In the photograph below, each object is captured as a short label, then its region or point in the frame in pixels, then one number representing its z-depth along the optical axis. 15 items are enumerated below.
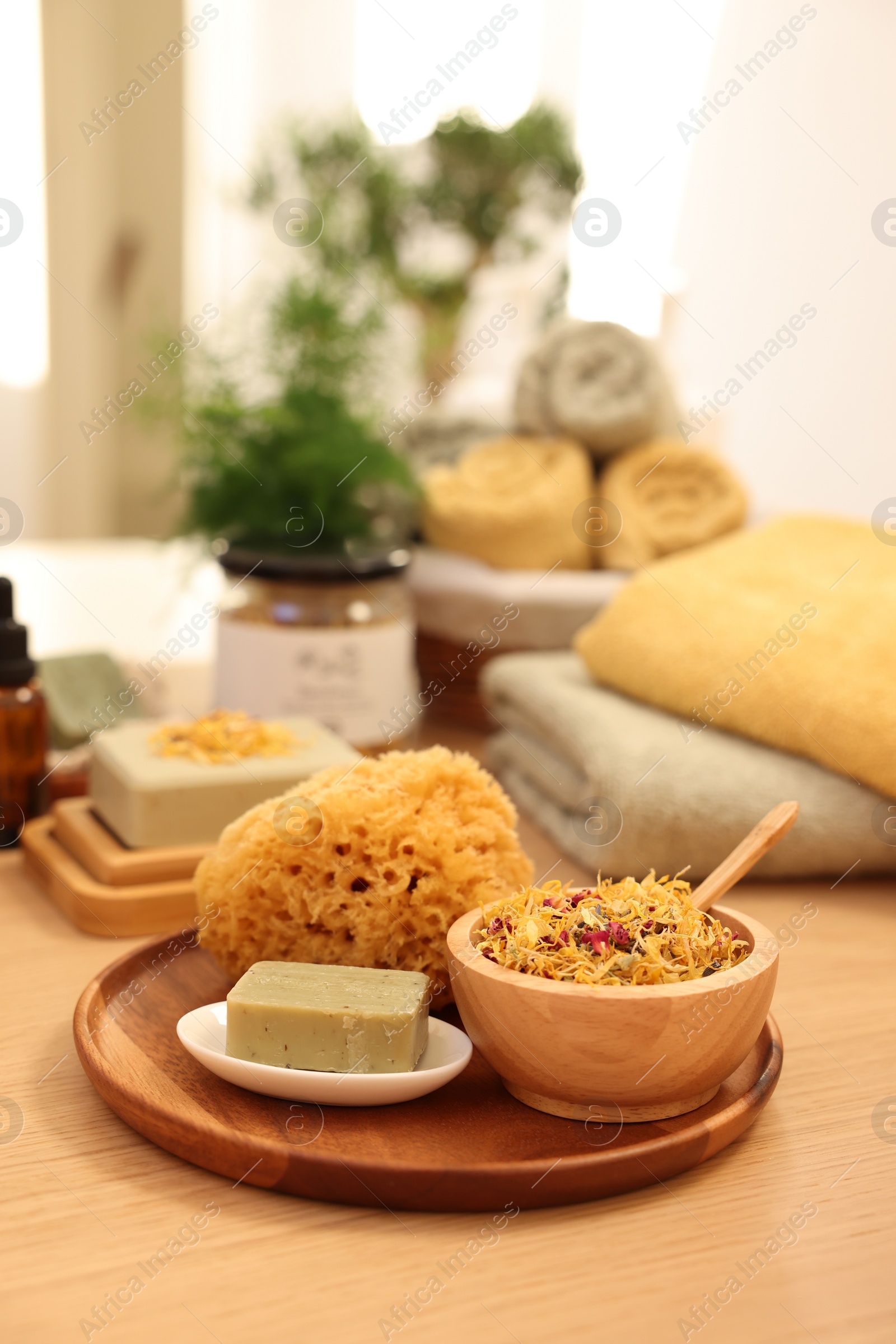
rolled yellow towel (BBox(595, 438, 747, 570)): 1.11
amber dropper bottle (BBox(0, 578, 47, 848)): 0.74
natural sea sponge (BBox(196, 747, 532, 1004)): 0.52
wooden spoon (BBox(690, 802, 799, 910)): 0.50
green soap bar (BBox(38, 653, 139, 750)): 0.86
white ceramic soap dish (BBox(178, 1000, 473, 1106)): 0.43
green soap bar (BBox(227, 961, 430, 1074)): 0.43
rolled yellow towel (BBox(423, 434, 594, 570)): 1.07
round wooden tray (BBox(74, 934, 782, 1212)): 0.40
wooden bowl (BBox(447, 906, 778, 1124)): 0.41
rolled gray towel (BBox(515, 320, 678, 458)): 1.11
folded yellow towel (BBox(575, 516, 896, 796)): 0.72
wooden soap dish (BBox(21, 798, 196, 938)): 0.65
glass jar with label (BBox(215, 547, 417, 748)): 0.86
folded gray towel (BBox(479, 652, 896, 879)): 0.70
